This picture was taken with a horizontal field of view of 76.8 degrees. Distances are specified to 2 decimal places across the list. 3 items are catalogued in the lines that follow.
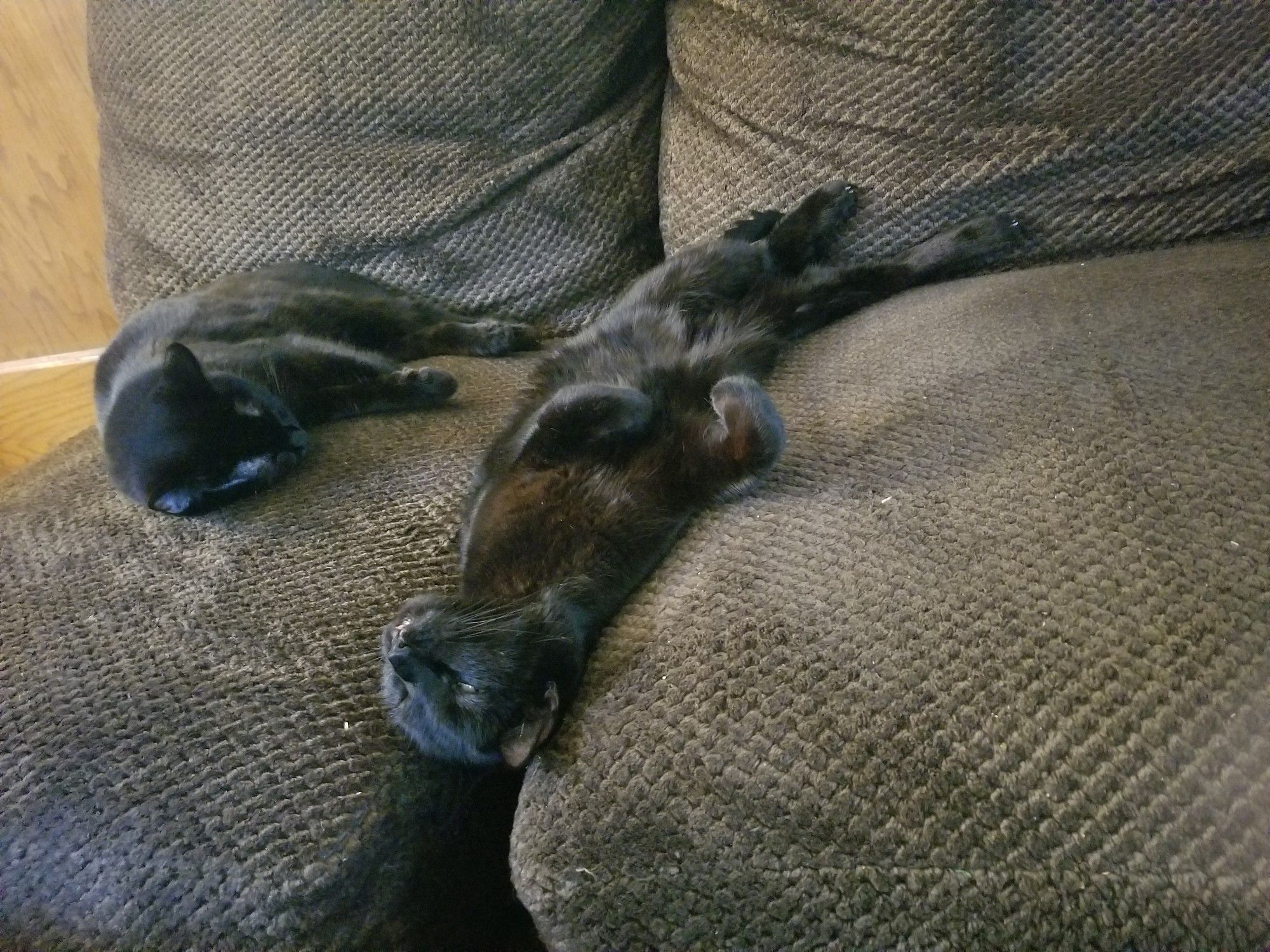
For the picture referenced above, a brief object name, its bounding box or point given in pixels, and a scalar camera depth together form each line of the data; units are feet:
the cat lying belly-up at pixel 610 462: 2.41
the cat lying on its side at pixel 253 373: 3.44
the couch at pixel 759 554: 1.63
